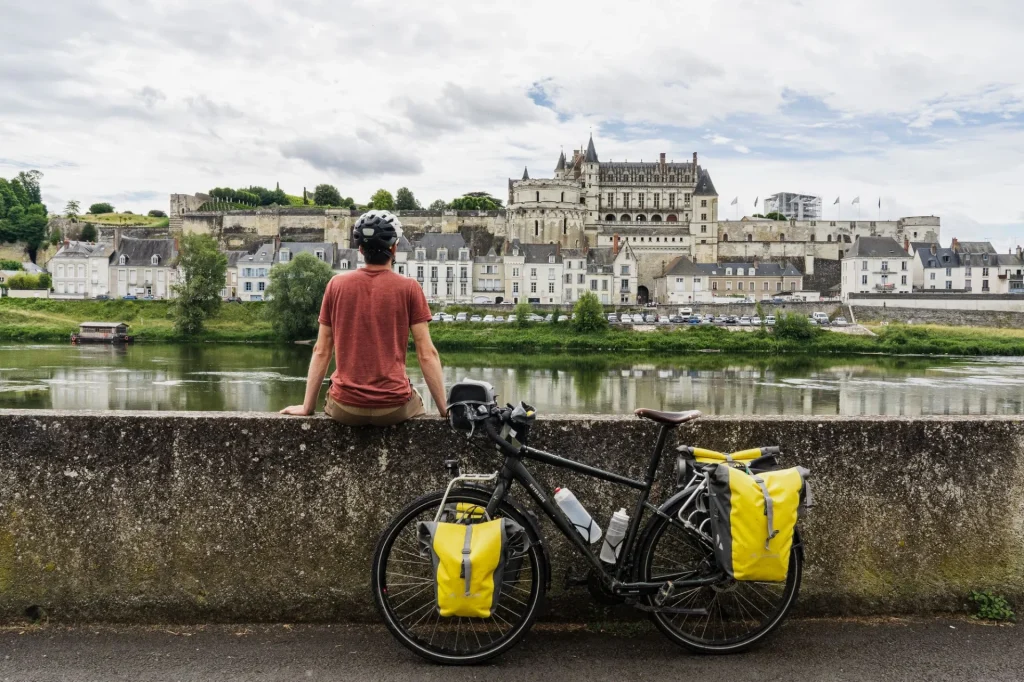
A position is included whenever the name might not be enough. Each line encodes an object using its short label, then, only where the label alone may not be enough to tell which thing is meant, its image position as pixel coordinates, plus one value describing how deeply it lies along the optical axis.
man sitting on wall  3.61
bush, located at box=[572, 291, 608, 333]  58.31
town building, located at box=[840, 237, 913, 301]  77.94
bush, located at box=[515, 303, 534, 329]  60.33
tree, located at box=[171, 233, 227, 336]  55.78
